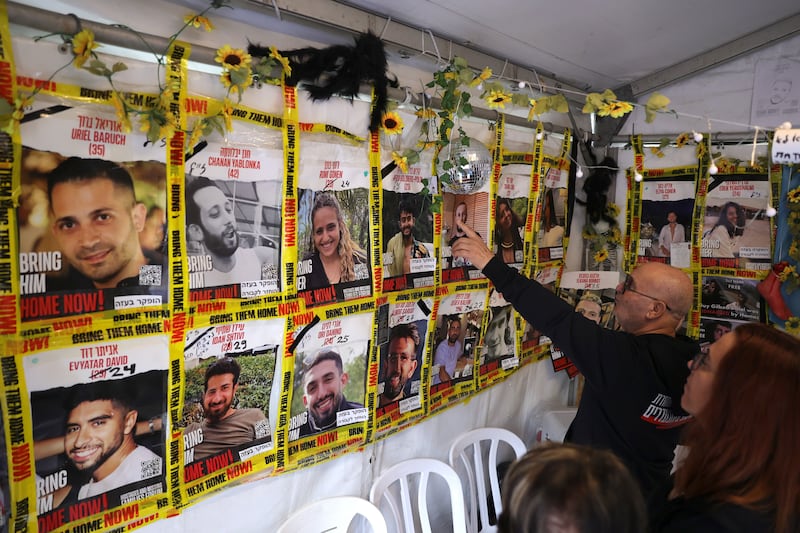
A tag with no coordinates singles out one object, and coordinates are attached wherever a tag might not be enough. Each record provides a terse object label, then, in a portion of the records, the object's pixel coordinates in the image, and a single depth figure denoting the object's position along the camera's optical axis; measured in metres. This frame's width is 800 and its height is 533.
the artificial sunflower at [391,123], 1.48
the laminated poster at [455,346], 1.91
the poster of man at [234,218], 1.16
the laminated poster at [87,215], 0.93
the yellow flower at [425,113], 1.60
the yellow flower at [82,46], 0.91
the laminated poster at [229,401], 1.21
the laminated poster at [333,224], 1.36
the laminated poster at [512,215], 2.04
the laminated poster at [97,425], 0.99
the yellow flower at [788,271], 2.20
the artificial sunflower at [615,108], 1.60
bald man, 1.40
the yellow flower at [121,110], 0.97
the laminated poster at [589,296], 2.53
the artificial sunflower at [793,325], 2.23
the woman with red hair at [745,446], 0.85
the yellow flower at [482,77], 1.53
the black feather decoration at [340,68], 1.27
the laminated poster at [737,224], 2.30
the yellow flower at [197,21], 1.09
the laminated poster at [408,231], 1.61
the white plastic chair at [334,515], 1.48
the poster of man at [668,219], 2.46
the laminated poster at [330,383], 1.43
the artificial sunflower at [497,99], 1.53
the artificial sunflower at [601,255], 2.63
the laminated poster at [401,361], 1.67
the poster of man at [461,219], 1.84
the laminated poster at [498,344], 2.12
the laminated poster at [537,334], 2.34
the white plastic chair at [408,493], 1.72
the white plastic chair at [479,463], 2.02
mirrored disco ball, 1.60
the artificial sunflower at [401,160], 1.53
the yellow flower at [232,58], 1.09
